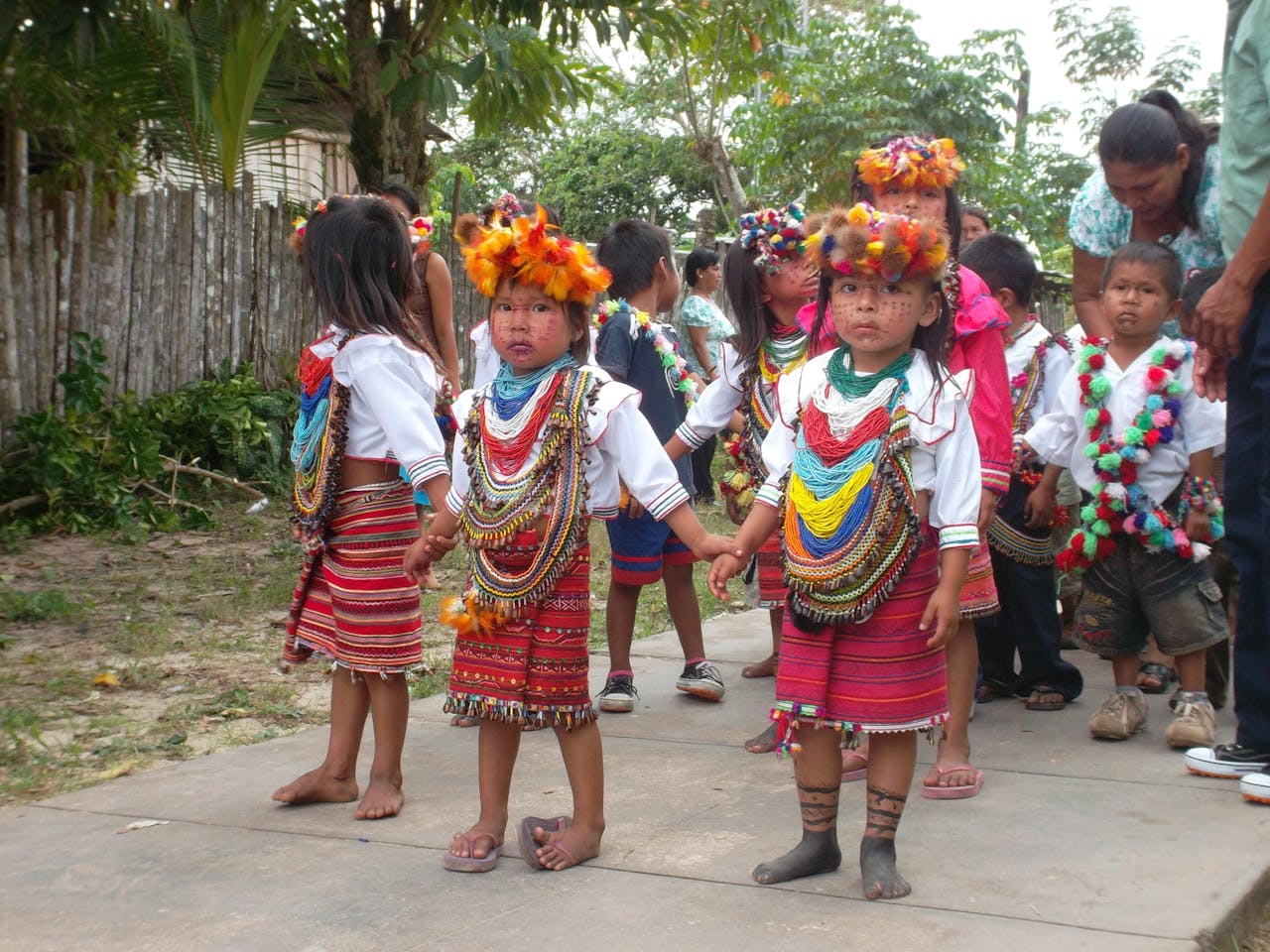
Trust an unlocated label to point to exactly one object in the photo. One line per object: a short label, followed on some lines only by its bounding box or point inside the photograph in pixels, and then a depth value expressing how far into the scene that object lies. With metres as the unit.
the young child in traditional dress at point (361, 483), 4.11
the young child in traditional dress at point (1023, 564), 5.29
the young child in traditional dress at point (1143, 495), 4.78
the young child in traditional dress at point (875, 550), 3.32
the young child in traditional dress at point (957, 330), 4.10
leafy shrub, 8.27
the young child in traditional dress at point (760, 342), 4.93
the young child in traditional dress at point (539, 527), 3.59
